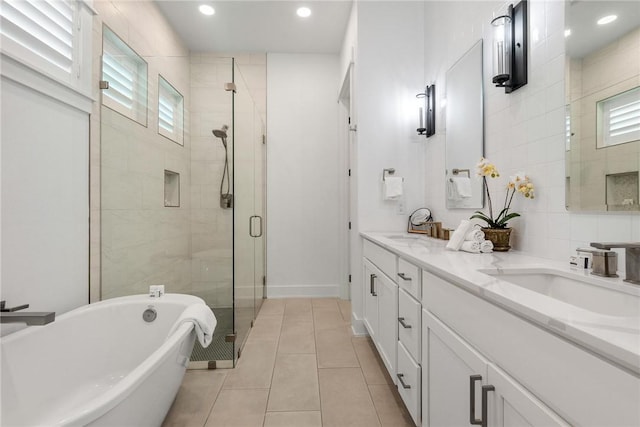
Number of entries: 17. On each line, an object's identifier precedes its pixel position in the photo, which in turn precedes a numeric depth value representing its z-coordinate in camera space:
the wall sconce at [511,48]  1.50
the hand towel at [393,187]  2.59
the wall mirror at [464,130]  1.93
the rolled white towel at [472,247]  1.51
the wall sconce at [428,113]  2.52
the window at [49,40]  1.44
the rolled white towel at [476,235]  1.53
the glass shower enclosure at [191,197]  2.27
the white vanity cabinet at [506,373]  0.50
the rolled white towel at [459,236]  1.59
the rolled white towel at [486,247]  1.51
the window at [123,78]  2.14
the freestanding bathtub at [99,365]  1.12
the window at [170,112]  2.40
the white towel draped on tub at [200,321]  1.59
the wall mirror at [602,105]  1.00
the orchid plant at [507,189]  1.44
